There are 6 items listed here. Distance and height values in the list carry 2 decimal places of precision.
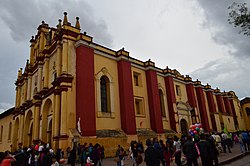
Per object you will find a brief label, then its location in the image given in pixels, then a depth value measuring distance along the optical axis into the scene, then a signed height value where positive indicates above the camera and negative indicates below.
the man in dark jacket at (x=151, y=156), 6.30 -0.72
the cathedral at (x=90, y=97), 15.45 +3.61
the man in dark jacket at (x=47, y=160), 6.94 -0.69
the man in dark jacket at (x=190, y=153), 7.12 -0.80
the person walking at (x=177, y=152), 8.69 -0.91
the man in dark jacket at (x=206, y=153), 7.04 -0.83
